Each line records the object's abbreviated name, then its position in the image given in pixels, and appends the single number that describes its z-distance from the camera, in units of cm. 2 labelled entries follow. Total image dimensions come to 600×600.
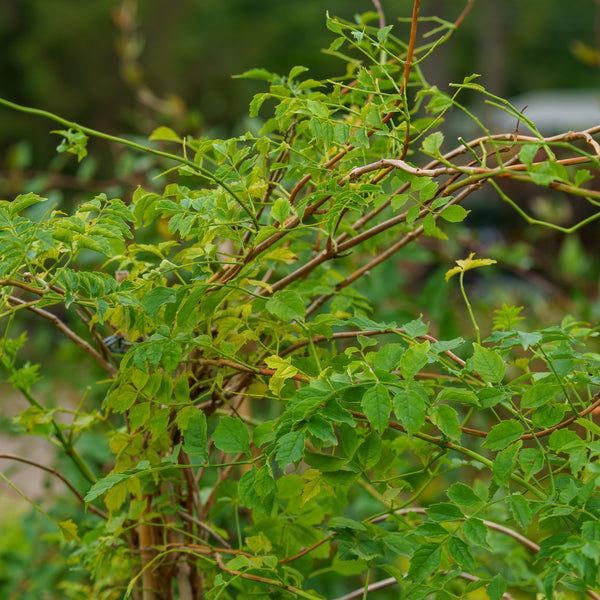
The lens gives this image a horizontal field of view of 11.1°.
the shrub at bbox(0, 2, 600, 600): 296
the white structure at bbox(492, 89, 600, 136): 3556
